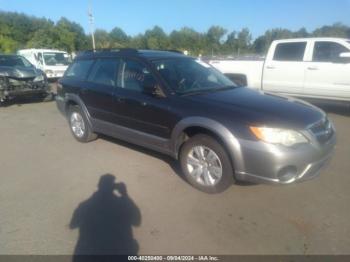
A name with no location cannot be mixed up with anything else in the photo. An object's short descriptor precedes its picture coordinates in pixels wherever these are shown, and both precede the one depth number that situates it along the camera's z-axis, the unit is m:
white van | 17.10
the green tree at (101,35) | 70.25
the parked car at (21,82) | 10.54
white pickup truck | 7.54
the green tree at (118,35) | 74.46
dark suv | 3.41
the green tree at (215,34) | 78.36
